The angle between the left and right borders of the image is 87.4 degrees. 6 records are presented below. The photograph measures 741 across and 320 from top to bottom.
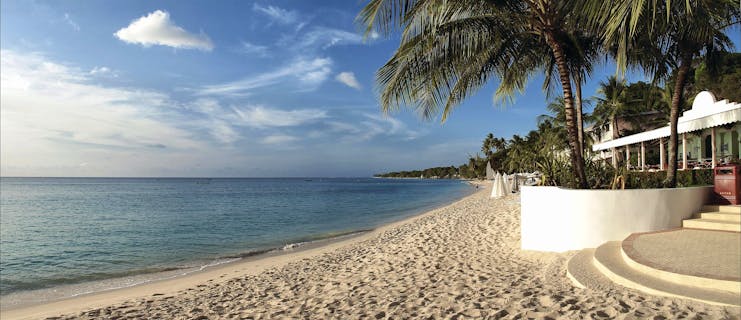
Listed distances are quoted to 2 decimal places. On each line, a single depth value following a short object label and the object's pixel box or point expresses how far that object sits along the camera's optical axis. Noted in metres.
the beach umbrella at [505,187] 21.77
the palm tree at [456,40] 6.82
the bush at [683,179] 7.16
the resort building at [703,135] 9.24
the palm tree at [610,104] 28.14
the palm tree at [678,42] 6.32
